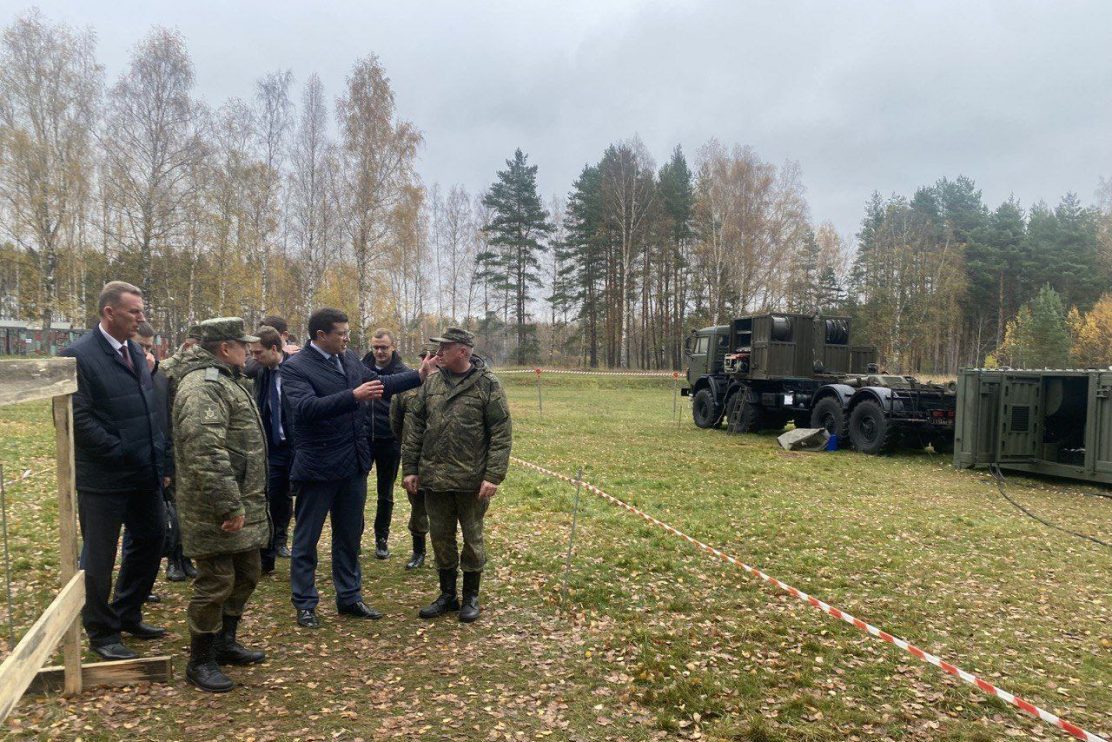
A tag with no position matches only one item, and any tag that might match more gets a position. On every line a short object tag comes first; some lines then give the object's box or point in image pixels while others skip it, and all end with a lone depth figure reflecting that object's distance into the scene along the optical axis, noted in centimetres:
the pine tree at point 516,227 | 4250
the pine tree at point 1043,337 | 3388
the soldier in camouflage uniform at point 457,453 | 447
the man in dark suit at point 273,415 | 525
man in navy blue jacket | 421
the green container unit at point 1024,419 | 1059
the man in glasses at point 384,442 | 559
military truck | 1249
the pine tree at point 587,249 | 4231
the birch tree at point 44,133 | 2442
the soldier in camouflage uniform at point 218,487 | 338
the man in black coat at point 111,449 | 359
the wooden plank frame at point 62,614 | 258
